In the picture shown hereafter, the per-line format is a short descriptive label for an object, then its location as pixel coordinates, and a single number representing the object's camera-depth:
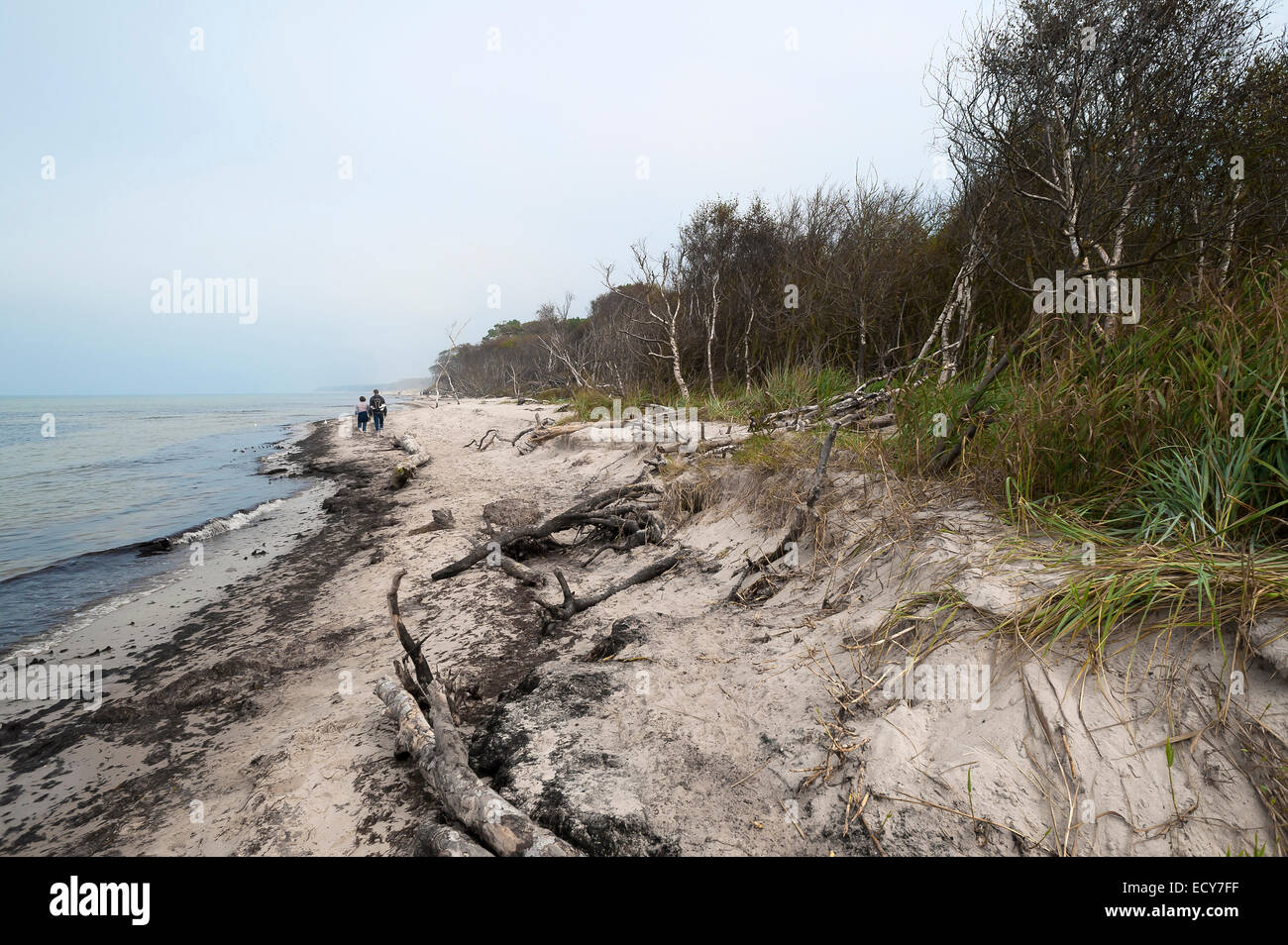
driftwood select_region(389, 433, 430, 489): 11.70
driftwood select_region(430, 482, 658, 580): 5.70
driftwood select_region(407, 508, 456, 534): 7.55
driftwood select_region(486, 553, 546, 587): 4.97
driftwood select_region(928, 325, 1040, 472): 3.39
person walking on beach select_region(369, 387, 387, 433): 22.34
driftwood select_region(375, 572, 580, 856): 1.76
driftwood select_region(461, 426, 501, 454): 15.50
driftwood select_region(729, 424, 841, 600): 3.70
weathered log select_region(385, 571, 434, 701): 2.92
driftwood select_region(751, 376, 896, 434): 5.89
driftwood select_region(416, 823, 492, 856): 1.73
